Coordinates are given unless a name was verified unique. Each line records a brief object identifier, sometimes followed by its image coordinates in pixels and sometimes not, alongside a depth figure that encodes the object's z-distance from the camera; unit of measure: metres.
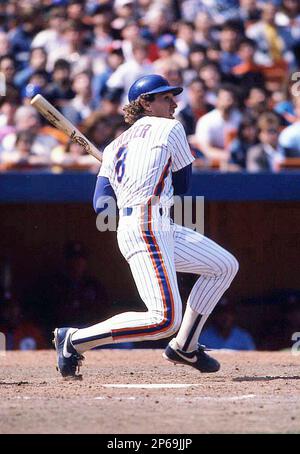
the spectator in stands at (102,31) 21.20
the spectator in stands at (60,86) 18.94
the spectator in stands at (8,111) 17.55
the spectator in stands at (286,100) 19.74
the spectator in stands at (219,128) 17.84
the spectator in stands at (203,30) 21.66
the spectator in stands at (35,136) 17.08
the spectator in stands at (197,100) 18.91
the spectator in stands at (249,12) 22.92
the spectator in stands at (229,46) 21.34
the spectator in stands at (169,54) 20.30
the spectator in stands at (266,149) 17.23
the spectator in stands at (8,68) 19.33
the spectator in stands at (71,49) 20.28
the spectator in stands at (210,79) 19.84
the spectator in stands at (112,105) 17.24
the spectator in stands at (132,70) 19.70
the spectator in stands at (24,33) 20.80
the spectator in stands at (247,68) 20.45
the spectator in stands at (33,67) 19.56
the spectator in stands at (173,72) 18.97
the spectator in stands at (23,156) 16.33
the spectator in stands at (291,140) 17.97
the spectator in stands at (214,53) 20.72
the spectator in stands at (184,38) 21.26
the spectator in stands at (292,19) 22.95
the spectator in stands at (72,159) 16.44
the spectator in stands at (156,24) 21.73
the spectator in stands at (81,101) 18.50
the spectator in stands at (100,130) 16.83
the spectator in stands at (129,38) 20.53
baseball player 10.00
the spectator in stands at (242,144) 17.22
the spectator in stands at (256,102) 18.92
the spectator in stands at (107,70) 19.44
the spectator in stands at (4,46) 20.28
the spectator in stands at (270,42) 22.23
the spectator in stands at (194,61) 20.20
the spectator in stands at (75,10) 21.27
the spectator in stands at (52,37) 20.78
